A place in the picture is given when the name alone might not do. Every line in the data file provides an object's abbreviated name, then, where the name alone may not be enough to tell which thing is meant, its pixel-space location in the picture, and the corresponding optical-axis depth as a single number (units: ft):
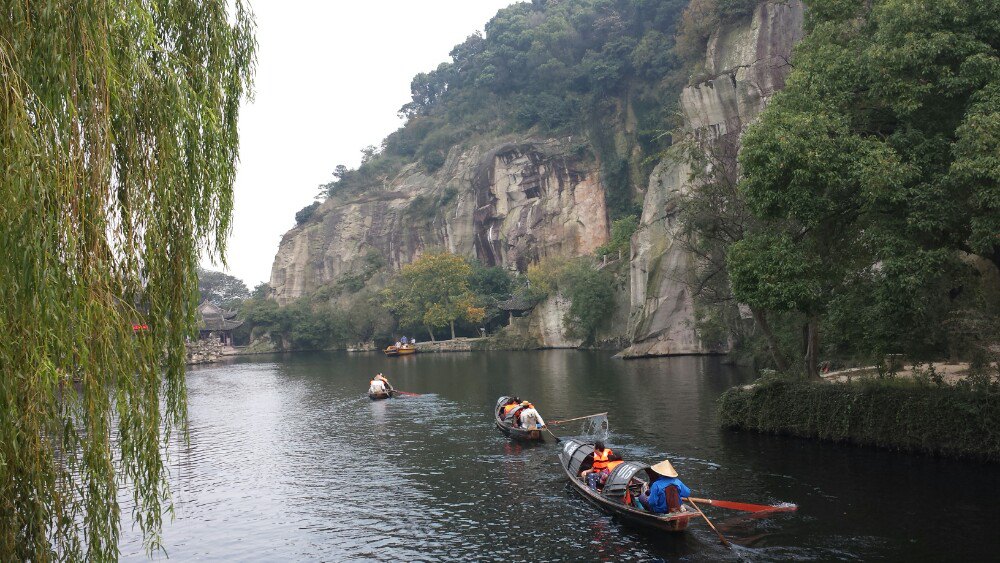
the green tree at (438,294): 266.16
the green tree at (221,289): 444.55
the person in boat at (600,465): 60.49
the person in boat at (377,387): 133.34
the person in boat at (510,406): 94.99
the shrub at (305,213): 395.55
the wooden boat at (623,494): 50.76
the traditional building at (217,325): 338.54
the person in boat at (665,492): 51.31
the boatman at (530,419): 87.04
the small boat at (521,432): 85.92
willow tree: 23.94
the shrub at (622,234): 234.17
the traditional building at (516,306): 258.57
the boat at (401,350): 262.26
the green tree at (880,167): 59.31
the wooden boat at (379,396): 133.08
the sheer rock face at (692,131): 165.89
